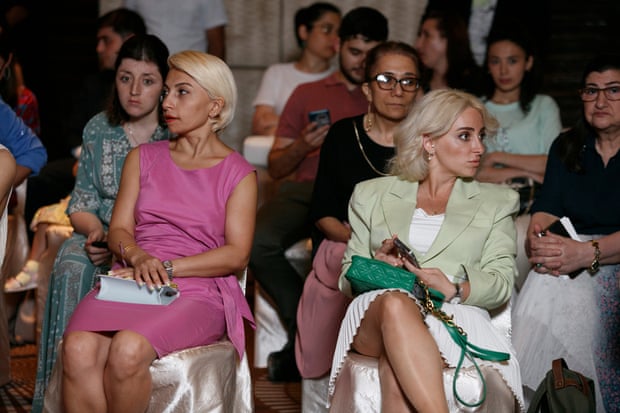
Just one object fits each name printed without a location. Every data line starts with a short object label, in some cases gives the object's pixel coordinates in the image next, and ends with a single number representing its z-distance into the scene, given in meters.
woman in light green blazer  5.00
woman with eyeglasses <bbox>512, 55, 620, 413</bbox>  6.29
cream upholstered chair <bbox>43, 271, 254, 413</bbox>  5.17
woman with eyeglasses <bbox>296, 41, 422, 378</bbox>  6.61
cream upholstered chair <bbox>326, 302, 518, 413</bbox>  5.12
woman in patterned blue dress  6.41
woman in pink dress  5.10
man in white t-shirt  9.96
